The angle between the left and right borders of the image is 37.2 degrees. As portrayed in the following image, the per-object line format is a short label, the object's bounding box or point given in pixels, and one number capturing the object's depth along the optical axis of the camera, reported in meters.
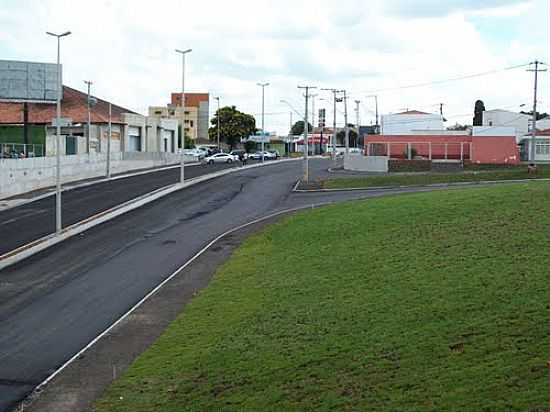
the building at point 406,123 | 121.62
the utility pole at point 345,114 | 105.56
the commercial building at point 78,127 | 79.54
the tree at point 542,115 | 180.20
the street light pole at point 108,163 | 71.06
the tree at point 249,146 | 144.24
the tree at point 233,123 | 136.88
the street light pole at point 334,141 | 109.83
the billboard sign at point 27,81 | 67.50
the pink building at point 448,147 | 87.19
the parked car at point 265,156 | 118.15
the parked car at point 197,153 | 108.66
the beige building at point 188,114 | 162.25
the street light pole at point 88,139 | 76.41
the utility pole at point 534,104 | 68.94
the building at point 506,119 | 119.34
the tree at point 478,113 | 139.20
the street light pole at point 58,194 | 39.12
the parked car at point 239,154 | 101.62
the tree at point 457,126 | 178.70
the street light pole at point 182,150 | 63.36
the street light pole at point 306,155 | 64.81
